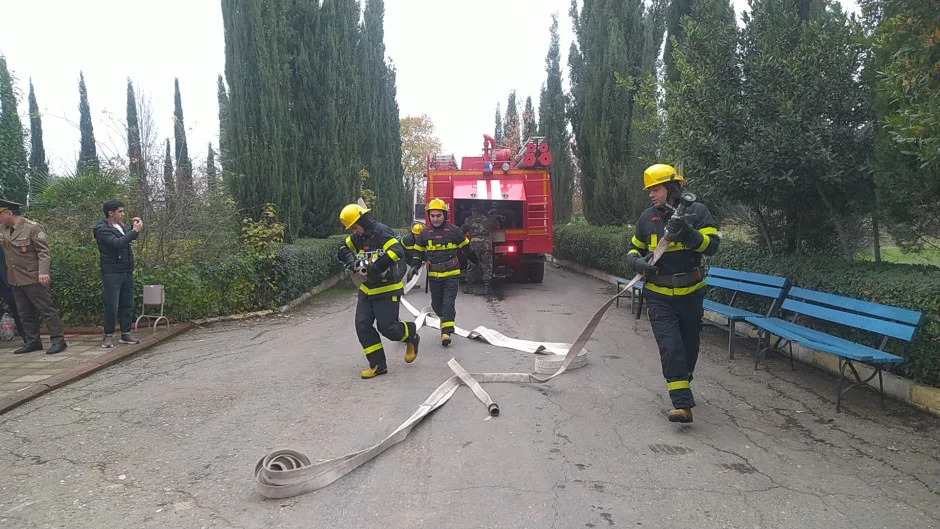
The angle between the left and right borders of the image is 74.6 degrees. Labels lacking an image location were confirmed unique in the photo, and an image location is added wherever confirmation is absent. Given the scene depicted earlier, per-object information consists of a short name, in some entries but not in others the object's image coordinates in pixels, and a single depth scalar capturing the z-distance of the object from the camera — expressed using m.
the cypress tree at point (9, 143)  11.01
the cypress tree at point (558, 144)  28.02
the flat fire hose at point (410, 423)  3.68
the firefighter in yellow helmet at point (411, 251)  7.65
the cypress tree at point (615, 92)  17.56
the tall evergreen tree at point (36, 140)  24.45
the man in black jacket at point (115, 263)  7.55
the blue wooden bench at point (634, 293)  9.87
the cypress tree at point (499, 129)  61.48
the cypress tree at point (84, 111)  24.63
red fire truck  14.09
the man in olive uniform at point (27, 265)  7.36
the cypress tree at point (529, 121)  38.54
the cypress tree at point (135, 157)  9.88
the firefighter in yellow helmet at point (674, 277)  4.79
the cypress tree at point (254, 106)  12.52
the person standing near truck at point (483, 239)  13.37
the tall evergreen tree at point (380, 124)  23.86
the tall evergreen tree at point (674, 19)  12.74
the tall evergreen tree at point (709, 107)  7.57
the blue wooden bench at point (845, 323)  5.00
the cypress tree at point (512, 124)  51.46
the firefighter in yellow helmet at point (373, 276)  6.27
